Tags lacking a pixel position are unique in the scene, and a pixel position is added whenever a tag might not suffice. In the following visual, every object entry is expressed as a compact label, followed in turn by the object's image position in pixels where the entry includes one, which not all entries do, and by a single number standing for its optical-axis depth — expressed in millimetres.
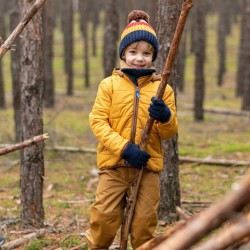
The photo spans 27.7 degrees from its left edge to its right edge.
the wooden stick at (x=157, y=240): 2608
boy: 4023
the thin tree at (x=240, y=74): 23492
